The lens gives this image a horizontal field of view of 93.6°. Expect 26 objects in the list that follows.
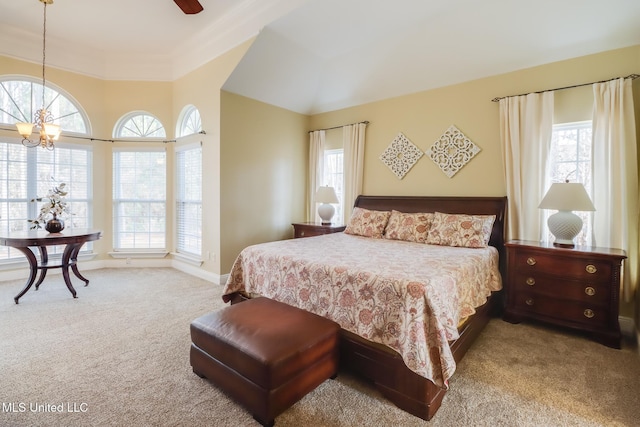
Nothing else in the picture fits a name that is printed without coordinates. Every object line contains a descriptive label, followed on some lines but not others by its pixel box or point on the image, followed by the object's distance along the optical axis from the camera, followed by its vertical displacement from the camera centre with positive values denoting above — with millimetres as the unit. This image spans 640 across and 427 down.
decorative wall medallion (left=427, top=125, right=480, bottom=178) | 3811 +783
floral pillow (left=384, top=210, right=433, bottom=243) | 3572 -196
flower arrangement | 3764 +34
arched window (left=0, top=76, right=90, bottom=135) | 4258 +1571
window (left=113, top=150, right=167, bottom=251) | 5117 +174
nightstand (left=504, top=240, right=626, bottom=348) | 2563 -695
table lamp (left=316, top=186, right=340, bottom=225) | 4719 +144
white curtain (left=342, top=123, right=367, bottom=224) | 4758 +768
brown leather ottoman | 1580 -815
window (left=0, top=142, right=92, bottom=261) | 4250 +423
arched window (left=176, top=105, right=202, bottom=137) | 4805 +1450
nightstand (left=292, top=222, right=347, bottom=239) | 4531 -286
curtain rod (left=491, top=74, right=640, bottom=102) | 2788 +1298
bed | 1719 -617
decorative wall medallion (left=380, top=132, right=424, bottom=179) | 4266 +806
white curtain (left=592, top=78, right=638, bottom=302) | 2797 +382
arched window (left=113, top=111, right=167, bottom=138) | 5125 +1424
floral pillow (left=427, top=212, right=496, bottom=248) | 3191 -216
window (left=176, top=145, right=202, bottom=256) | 4684 +152
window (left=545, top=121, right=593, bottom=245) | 3129 +573
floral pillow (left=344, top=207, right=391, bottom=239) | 3912 -170
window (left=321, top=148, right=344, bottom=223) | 5188 +662
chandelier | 3400 +915
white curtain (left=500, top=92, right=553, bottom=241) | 3254 +619
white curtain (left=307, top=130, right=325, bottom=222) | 5309 +794
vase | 3639 -209
